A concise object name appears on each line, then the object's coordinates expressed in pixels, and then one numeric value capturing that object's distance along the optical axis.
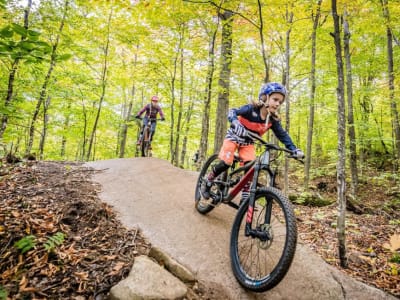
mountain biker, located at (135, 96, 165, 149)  9.85
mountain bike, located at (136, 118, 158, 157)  10.06
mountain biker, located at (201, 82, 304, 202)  3.45
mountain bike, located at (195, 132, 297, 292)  2.32
